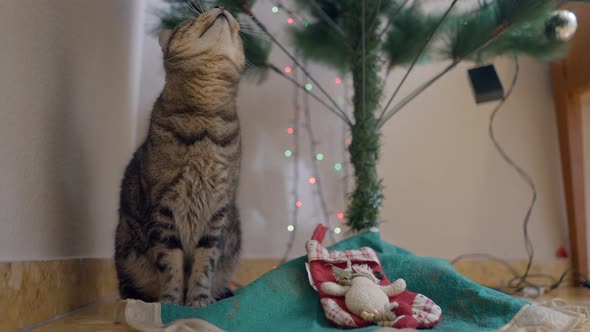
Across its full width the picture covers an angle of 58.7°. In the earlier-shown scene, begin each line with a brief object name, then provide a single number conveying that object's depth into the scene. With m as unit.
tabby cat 1.18
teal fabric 0.98
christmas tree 1.47
